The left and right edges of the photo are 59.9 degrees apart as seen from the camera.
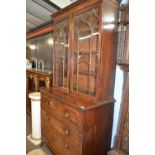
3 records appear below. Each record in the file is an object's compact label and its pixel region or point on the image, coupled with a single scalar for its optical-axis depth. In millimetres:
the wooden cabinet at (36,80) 2458
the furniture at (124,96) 1328
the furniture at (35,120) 2353
